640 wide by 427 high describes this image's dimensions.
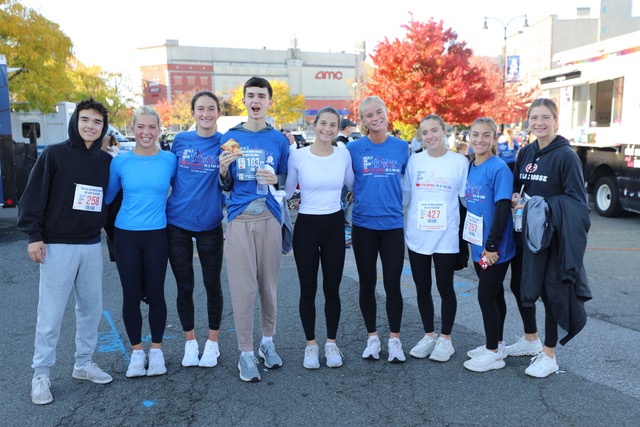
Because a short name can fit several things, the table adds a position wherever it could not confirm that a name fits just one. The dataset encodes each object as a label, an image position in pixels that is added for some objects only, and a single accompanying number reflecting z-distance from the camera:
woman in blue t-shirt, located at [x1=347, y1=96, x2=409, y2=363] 4.03
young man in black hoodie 3.50
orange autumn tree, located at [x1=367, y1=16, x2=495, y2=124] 21.88
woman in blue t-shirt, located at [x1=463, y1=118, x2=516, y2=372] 3.78
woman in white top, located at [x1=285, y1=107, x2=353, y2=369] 3.92
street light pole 32.12
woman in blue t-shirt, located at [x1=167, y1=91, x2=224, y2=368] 3.92
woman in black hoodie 3.67
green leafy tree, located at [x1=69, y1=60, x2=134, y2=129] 42.41
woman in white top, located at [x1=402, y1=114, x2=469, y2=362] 4.05
